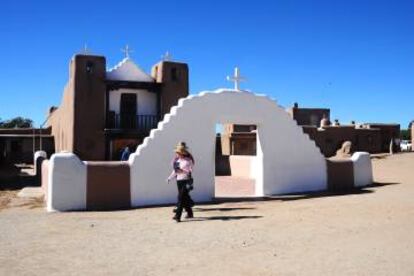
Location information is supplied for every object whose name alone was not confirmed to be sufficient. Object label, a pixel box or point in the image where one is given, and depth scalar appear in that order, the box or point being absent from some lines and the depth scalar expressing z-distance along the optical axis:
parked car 56.49
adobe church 33.03
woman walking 10.51
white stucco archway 13.18
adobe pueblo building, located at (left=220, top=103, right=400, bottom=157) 38.22
